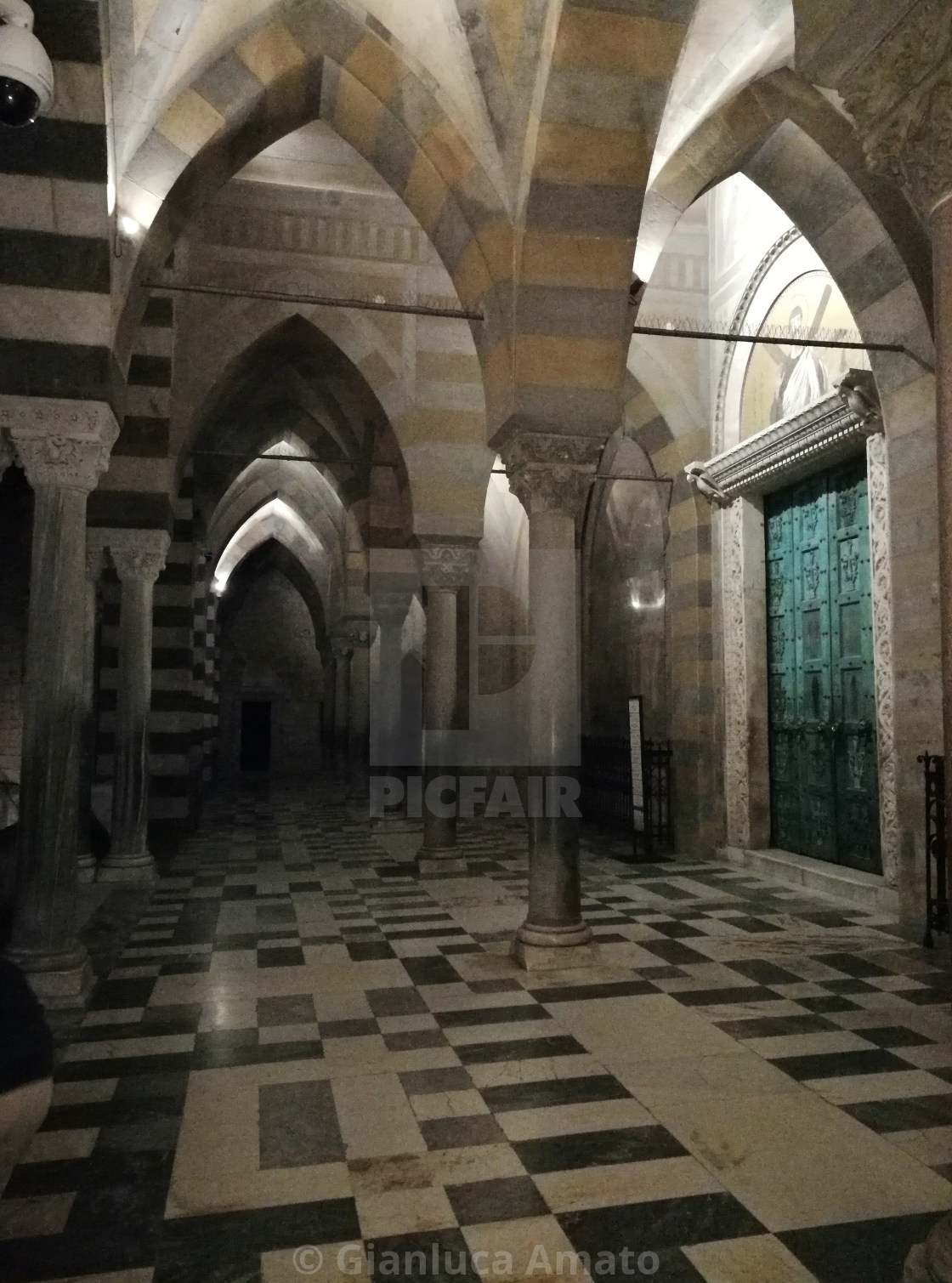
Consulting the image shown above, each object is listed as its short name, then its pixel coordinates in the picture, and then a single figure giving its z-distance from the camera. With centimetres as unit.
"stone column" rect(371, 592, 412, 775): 1368
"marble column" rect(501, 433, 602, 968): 552
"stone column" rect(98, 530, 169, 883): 822
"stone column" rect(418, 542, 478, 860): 927
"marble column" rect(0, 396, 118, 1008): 485
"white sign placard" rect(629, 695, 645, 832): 922
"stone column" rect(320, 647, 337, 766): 2280
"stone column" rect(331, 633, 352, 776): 1928
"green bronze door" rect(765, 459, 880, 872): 789
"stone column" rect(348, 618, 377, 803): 1786
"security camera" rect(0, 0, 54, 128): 371
